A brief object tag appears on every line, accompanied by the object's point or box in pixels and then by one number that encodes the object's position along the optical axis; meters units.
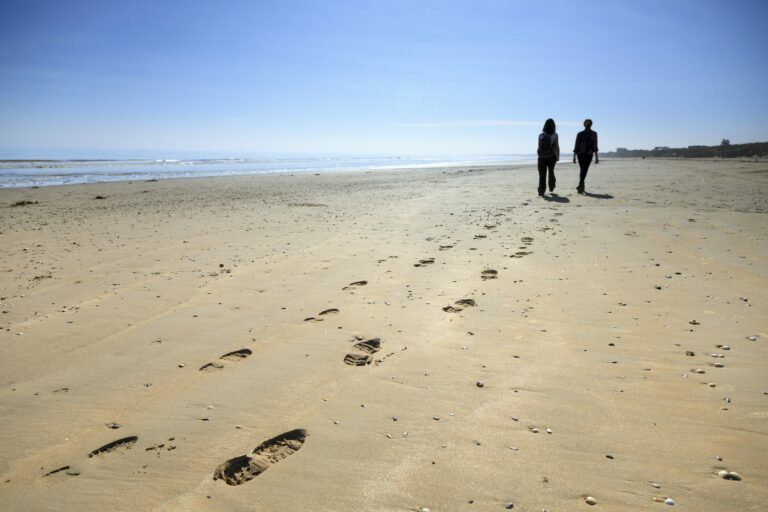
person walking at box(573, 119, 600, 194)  10.43
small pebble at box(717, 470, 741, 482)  1.57
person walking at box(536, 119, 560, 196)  10.25
